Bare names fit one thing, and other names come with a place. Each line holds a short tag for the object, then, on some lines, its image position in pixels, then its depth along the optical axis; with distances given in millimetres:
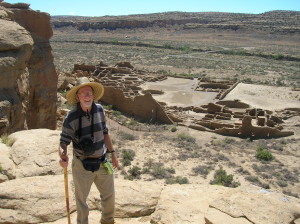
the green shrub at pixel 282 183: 14898
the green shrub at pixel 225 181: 14430
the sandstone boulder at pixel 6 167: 6051
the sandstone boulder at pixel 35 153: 6461
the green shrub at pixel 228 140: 21020
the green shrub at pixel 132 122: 24242
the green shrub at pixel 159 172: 15009
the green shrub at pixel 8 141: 7184
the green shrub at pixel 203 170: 15602
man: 4598
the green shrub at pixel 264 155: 18084
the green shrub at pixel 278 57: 62084
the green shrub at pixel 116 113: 26412
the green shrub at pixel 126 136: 20250
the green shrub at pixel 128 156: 16078
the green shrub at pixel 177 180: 14000
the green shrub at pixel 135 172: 15019
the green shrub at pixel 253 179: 14984
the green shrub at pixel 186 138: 20888
